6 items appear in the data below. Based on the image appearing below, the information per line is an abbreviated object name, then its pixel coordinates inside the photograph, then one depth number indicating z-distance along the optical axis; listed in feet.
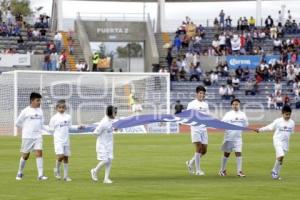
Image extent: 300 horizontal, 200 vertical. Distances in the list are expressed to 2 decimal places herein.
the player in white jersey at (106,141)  66.85
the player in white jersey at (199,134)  75.82
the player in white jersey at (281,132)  71.56
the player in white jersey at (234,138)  74.95
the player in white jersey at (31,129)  69.92
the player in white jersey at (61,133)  68.85
